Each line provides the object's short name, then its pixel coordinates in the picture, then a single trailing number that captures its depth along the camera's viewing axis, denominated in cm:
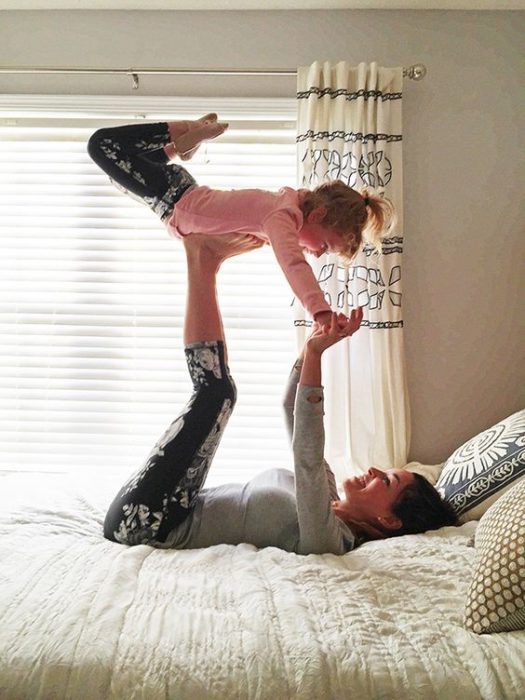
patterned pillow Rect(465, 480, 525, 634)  123
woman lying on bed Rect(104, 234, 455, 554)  161
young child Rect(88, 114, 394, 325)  188
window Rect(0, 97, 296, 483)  280
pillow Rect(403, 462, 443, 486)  230
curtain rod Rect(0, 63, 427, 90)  257
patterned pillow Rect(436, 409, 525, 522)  187
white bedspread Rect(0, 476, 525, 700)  112
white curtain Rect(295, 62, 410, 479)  251
